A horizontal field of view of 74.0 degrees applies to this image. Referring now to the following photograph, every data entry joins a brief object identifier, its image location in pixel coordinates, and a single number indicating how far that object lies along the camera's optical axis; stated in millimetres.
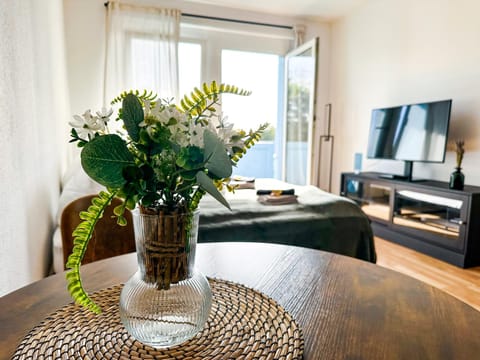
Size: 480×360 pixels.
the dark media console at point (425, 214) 2518
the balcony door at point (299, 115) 4039
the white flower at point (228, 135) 594
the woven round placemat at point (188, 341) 560
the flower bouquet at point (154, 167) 512
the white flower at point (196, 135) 526
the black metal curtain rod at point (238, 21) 3904
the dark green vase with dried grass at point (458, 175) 2652
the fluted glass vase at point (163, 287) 567
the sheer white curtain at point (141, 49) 3518
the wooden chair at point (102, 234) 1190
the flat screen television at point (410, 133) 2838
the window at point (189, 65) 4043
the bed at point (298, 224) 1765
